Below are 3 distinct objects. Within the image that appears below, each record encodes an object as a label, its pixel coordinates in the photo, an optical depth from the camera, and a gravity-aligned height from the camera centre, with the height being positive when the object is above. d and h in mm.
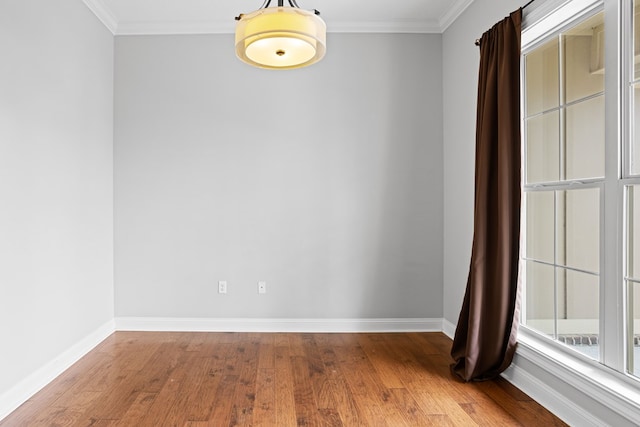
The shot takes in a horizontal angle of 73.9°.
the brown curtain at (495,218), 2652 -71
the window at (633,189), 2039 +83
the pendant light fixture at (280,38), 1793 +764
